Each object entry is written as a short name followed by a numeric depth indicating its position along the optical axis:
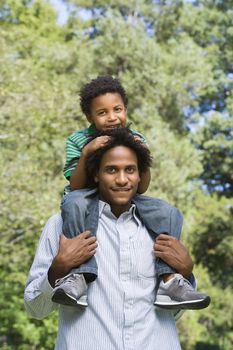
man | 2.56
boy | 2.59
